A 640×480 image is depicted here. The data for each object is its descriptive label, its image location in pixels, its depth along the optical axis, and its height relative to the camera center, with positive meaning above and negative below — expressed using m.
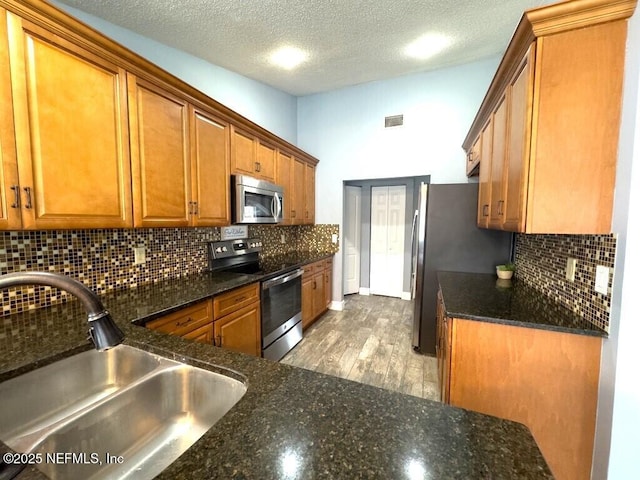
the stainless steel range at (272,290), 2.46 -0.67
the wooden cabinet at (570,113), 1.15 +0.50
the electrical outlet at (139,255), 1.95 -0.25
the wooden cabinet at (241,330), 1.94 -0.84
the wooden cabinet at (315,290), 3.27 -0.90
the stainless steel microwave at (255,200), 2.45 +0.21
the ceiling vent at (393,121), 3.62 +1.38
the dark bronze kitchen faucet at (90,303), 0.53 -0.18
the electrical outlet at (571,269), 1.46 -0.25
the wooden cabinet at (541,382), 1.25 -0.78
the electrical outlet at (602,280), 1.19 -0.25
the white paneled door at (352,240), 4.52 -0.31
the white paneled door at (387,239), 4.61 -0.29
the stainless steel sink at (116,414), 0.77 -0.62
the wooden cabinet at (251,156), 2.49 +0.67
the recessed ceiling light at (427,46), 2.62 +1.81
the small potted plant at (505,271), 2.31 -0.41
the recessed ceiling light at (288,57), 2.81 +1.80
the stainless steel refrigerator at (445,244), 2.56 -0.20
